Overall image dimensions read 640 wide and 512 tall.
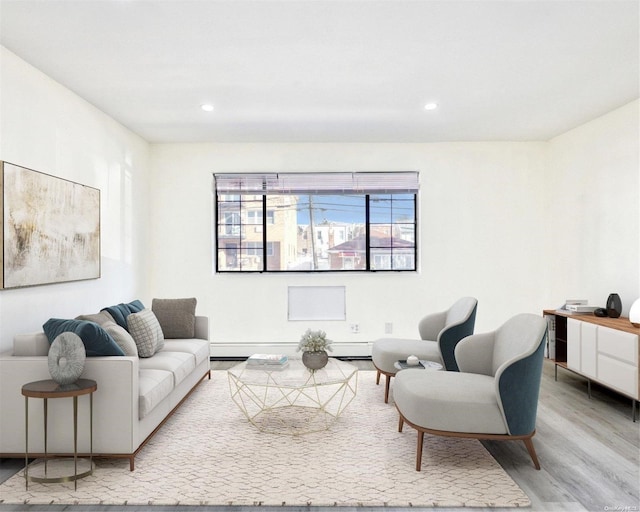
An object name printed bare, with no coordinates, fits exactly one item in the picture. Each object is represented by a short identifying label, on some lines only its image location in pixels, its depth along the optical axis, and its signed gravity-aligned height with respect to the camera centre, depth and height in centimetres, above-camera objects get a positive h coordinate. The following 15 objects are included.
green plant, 365 -66
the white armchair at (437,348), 402 -79
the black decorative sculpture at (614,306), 424 -43
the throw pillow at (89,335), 284 -48
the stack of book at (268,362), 369 -84
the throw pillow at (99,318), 341 -46
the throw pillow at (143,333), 377 -62
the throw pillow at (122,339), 325 -57
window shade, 589 +94
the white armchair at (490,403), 270 -84
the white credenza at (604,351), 357 -78
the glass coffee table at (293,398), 337 -124
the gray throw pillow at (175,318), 462 -60
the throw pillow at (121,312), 388 -47
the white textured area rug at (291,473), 244 -125
